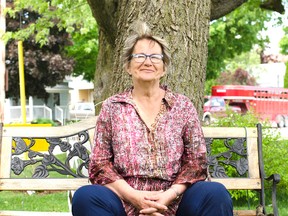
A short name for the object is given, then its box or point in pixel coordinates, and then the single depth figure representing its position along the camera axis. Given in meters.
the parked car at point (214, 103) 30.41
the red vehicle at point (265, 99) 30.64
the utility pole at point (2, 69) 17.79
